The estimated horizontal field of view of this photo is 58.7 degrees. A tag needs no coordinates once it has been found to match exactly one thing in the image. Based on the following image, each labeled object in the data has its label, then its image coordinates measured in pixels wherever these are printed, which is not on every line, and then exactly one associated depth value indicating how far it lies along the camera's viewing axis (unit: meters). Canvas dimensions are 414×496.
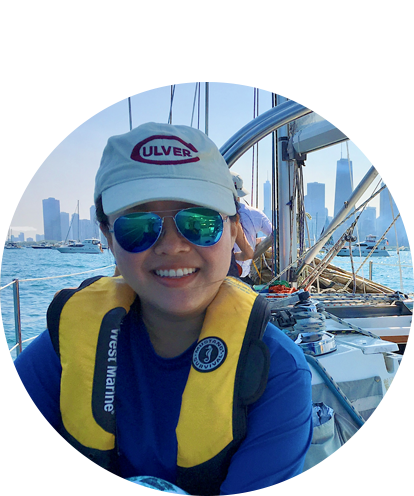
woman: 0.78
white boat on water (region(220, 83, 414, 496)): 1.26
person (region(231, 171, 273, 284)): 3.04
